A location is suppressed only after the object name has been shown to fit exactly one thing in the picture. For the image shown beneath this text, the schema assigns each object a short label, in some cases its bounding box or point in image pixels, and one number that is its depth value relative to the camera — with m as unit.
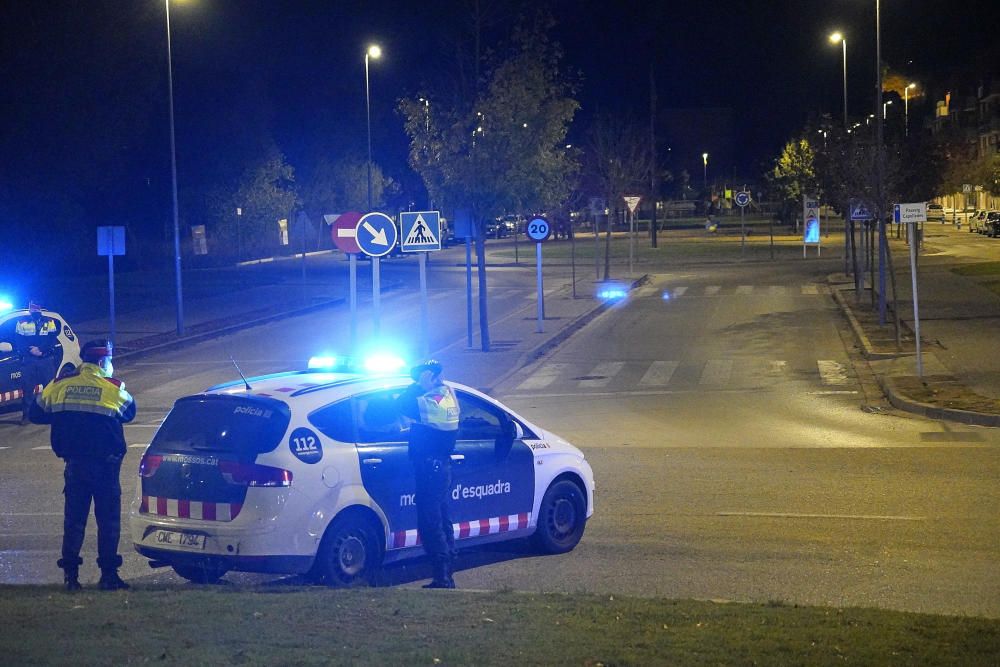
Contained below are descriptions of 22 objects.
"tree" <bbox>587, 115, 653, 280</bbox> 55.06
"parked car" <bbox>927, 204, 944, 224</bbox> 112.95
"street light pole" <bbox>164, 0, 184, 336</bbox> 30.50
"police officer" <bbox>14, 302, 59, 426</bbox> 18.83
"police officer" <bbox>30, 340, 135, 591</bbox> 8.64
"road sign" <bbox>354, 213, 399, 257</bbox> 16.50
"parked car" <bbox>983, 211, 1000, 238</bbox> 74.62
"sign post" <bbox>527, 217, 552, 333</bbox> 28.38
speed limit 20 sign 28.39
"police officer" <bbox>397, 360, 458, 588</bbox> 8.73
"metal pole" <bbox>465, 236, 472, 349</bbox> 27.02
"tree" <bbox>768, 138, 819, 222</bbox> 75.01
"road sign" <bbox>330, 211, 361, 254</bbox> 16.58
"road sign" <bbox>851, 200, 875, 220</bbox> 29.58
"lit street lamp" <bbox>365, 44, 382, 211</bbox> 36.66
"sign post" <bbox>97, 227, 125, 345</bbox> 27.91
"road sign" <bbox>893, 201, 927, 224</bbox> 21.03
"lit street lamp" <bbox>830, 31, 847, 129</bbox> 45.38
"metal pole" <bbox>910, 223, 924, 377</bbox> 20.33
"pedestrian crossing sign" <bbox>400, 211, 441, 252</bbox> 20.95
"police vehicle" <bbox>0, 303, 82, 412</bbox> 18.67
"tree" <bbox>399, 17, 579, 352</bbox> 26.64
